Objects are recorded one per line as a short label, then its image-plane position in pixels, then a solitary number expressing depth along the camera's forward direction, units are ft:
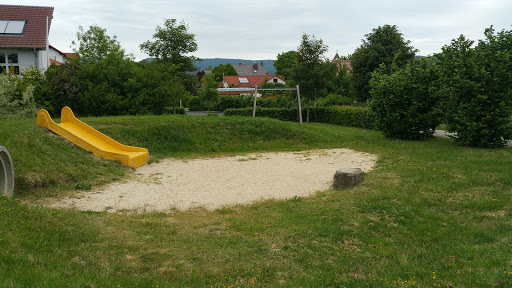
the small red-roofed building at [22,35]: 101.60
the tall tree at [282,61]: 314.96
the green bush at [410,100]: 56.75
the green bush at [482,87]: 47.73
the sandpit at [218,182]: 27.61
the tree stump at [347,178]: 31.14
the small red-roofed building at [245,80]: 284.00
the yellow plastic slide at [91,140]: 40.19
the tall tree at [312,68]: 92.02
